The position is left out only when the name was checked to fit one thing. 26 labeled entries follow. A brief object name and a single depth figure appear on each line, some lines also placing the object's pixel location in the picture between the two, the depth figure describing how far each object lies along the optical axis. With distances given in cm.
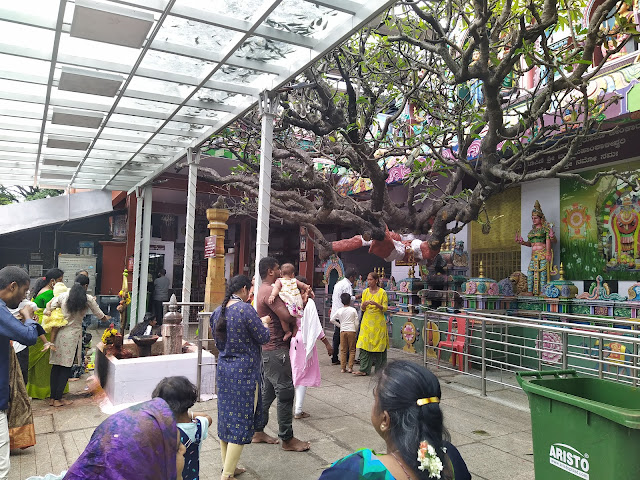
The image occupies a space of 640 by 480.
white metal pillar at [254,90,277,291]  554
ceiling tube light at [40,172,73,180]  1053
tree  496
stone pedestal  638
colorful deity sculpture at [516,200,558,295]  948
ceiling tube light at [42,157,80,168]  909
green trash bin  211
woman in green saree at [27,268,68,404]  584
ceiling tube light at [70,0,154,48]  425
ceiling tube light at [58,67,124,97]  544
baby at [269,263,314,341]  424
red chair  792
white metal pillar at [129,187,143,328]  1137
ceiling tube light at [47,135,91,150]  769
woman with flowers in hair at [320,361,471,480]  142
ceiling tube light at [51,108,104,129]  658
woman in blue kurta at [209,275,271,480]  348
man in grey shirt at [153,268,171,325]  1295
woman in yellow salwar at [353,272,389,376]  718
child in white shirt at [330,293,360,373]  757
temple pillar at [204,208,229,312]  809
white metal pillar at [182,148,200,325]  805
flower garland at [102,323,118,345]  633
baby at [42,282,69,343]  567
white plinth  554
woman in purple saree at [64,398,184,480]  147
